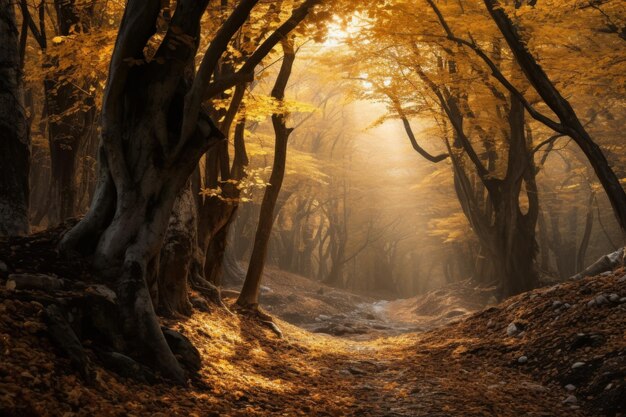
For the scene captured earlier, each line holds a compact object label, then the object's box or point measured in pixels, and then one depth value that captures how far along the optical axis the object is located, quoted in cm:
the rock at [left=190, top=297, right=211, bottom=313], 826
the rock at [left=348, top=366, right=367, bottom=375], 741
